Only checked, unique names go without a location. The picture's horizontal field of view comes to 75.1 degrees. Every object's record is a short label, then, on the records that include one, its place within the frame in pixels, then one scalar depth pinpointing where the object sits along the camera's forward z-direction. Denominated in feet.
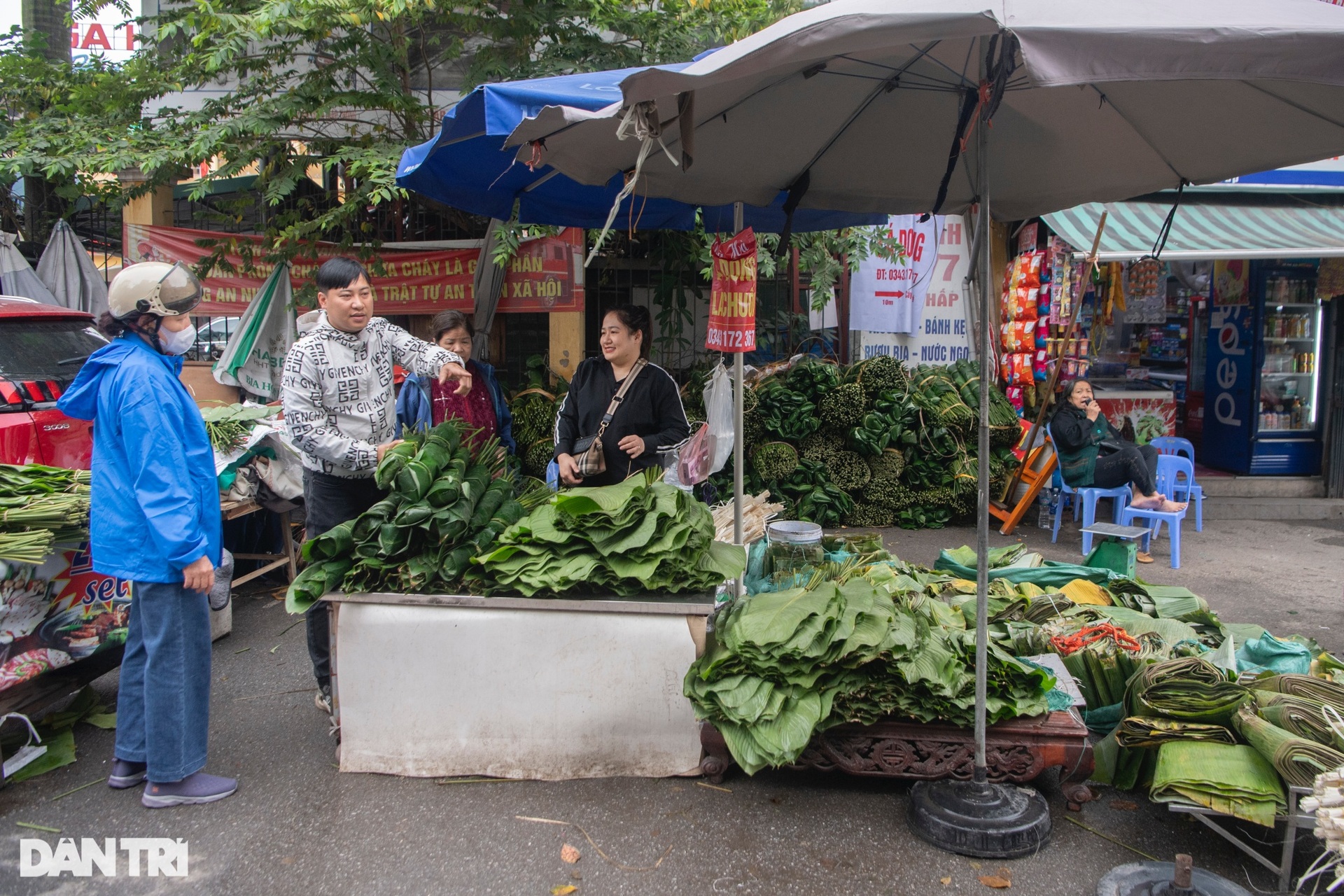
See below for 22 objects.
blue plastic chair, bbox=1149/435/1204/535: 23.22
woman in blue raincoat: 9.54
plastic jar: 12.95
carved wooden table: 9.76
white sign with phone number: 27.17
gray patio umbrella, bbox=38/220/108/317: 26.23
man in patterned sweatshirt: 11.16
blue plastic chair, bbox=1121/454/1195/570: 22.82
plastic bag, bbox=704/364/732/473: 17.13
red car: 14.71
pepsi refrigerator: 27.37
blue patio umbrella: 10.12
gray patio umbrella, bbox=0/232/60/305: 25.55
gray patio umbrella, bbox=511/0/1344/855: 6.81
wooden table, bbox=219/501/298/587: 16.61
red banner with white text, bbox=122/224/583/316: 23.13
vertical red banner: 12.52
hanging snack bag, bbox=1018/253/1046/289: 24.30
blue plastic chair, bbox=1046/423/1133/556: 21.57
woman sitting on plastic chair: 21.35
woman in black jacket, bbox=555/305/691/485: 13.46
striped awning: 23.20
